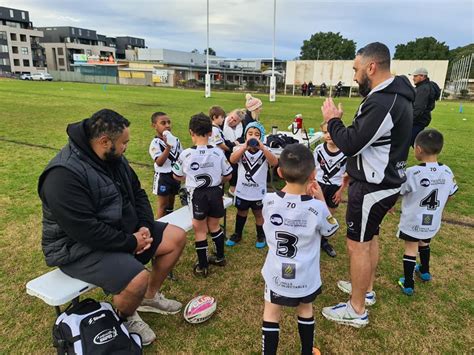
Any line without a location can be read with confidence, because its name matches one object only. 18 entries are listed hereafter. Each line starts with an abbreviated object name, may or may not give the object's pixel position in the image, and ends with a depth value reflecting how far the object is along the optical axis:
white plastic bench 2.35
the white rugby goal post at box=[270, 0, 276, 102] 28.62
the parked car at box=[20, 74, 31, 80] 56.44
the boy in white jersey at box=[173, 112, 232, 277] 3.51
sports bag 2.23
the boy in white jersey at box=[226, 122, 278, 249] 3.98
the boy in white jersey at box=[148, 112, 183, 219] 4.40
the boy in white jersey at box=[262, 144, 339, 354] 2.20
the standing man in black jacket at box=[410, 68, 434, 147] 6.43
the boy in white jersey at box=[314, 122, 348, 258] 4.22
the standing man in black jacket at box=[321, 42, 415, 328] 2.51
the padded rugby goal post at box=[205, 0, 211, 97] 29.91
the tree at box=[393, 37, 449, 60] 72.31
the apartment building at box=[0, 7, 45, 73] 71.44
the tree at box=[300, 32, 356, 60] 82.94
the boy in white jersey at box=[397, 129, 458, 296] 3.19
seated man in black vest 2.36
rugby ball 2.91
